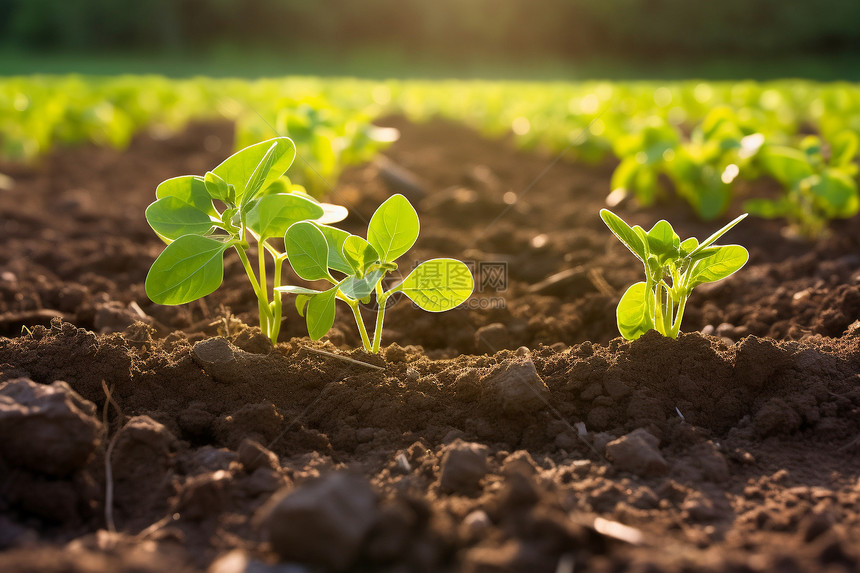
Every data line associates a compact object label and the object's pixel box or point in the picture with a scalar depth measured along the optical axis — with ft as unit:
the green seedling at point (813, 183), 2.80
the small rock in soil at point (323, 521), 1.58
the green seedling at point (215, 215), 1.99
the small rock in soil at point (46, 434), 1.75
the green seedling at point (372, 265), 1.96
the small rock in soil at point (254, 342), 2.12
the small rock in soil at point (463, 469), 1.77
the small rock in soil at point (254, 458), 1.80
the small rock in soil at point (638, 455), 1.81
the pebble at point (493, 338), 2.33
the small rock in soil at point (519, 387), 1.94
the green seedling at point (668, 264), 1.98
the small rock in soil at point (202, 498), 1.72
